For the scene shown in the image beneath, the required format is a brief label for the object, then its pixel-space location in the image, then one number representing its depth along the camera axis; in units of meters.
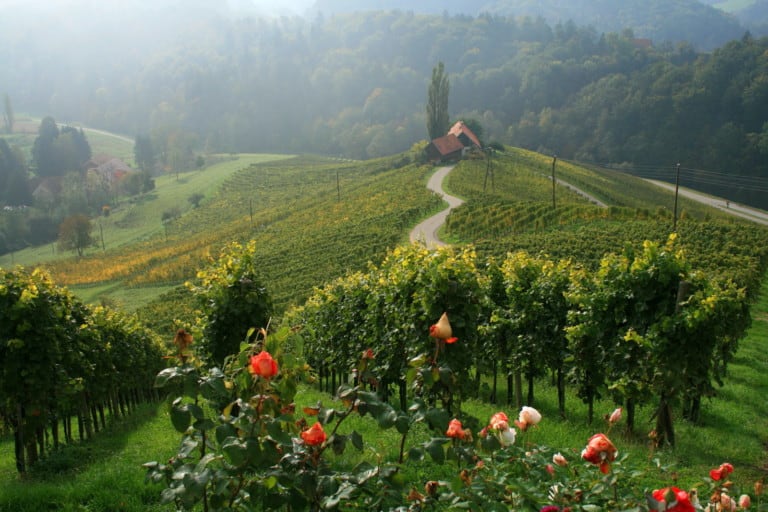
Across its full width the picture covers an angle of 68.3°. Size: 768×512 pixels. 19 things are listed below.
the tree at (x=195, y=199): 87.19
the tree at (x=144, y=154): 128.51
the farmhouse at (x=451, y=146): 74.25
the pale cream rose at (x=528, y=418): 3.42
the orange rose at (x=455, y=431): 3.20
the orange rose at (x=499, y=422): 3.36
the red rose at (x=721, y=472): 3.11
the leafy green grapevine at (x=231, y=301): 10.62
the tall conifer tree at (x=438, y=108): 78.88
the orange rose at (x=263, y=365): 2.83
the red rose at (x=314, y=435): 2.86
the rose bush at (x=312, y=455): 2.95
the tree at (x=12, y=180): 113.88
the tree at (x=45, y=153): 127.06
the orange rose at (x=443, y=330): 2.97
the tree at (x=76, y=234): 70.88
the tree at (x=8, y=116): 153.50
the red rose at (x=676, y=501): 2.37
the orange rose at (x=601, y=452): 2.90
